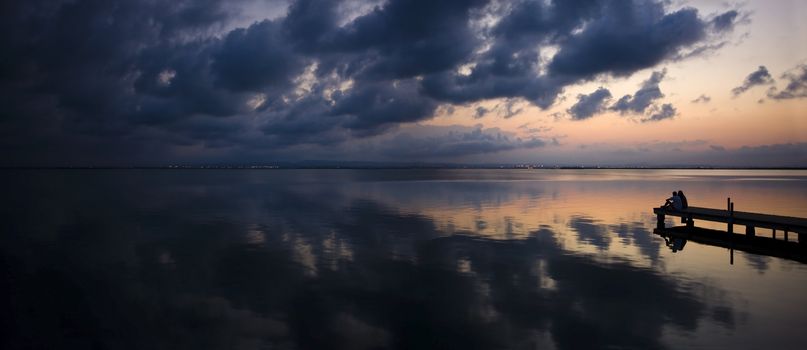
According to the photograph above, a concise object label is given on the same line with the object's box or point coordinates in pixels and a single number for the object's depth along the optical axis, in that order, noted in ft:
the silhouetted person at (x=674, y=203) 111.14
